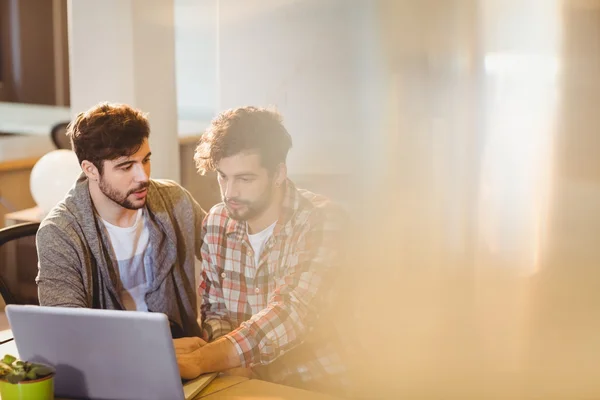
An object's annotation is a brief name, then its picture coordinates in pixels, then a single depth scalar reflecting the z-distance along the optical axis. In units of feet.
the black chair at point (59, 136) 14.12
